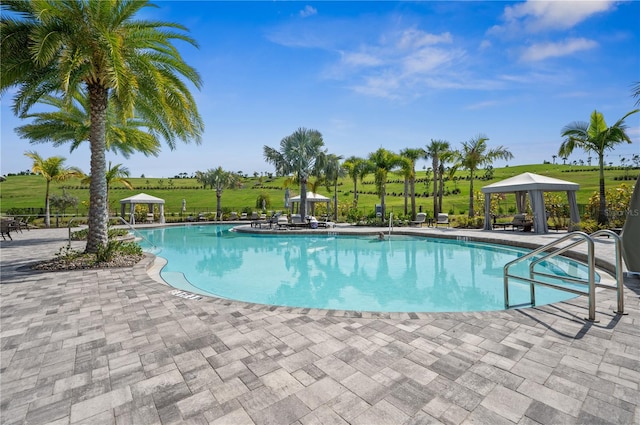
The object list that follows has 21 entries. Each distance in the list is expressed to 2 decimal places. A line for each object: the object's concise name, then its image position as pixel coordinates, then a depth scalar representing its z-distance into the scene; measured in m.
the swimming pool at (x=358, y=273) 6.11
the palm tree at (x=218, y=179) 29.95
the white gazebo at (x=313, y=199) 23.16
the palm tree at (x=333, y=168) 23.14
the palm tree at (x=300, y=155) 21.03
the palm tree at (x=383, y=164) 22.72
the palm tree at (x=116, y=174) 22.67
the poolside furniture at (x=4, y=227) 13.73
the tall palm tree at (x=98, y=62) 6.94
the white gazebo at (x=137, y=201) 23.67
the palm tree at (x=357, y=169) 23.50
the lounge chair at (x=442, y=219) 20.84
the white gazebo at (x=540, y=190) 13.80
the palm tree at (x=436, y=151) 23.25
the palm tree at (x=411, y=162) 22.67
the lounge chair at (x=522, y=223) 15.23
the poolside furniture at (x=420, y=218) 20.63
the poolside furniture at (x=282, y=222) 19.39
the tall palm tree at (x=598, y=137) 14.57
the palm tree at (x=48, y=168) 21.14
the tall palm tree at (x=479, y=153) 20.98
